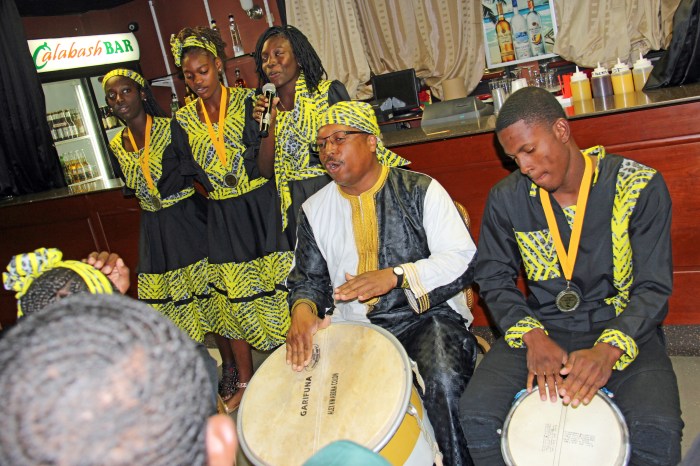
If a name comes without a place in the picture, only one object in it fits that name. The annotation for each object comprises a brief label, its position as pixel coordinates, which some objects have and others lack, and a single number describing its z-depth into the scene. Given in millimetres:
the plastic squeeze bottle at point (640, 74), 3475
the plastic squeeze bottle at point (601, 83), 3492
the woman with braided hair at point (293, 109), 3025
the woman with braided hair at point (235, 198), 3211
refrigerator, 7023
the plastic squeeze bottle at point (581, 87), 3551
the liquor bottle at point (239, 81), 7070
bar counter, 2781
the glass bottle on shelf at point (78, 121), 7316
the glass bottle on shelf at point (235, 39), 7207
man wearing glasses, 2207
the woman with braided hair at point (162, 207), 3412
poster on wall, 6027
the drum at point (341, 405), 1731
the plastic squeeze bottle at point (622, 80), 3465
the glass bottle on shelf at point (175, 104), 6958
